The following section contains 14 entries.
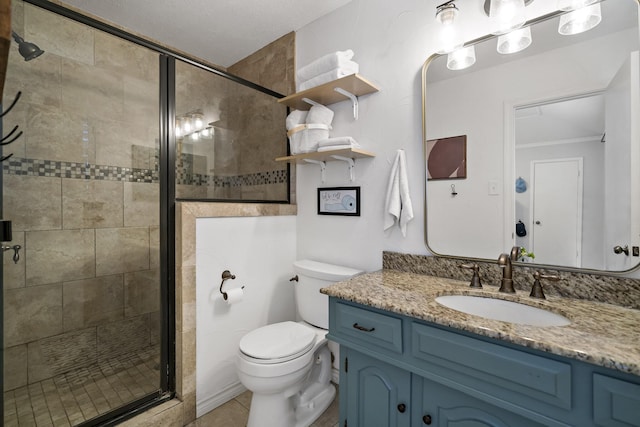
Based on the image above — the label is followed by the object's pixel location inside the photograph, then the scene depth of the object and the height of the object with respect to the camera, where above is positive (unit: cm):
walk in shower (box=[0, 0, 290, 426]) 145 +5
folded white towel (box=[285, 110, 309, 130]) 193 +62
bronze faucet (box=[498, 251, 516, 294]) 123 -27
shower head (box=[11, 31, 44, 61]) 137 +78
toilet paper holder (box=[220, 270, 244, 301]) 172 -40
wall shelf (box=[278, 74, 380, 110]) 167 +74
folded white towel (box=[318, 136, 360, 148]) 166 +40
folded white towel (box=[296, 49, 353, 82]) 169 +87
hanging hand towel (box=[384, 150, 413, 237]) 162 +8
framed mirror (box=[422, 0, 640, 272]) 111 +27
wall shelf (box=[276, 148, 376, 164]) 168 +34
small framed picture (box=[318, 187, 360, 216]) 190 +7
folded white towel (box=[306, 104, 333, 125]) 188 +61
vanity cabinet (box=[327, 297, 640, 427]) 76 -53
